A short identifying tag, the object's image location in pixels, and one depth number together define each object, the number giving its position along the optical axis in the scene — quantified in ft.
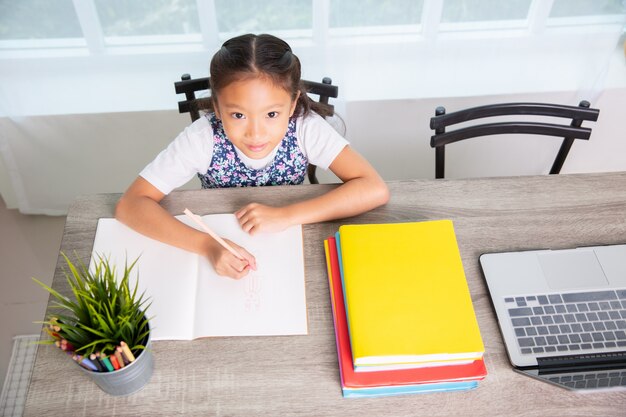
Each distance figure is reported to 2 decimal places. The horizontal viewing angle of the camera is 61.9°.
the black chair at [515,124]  3.70
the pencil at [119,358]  2.26
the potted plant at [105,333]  2.24
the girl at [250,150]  3.06
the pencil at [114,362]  2.27
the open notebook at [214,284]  2.72
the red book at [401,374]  2.49
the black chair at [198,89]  3.95
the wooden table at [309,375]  2.47
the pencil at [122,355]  2.24
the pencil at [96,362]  2.22
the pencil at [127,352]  2.23
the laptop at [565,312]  2.59
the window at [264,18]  4.69
